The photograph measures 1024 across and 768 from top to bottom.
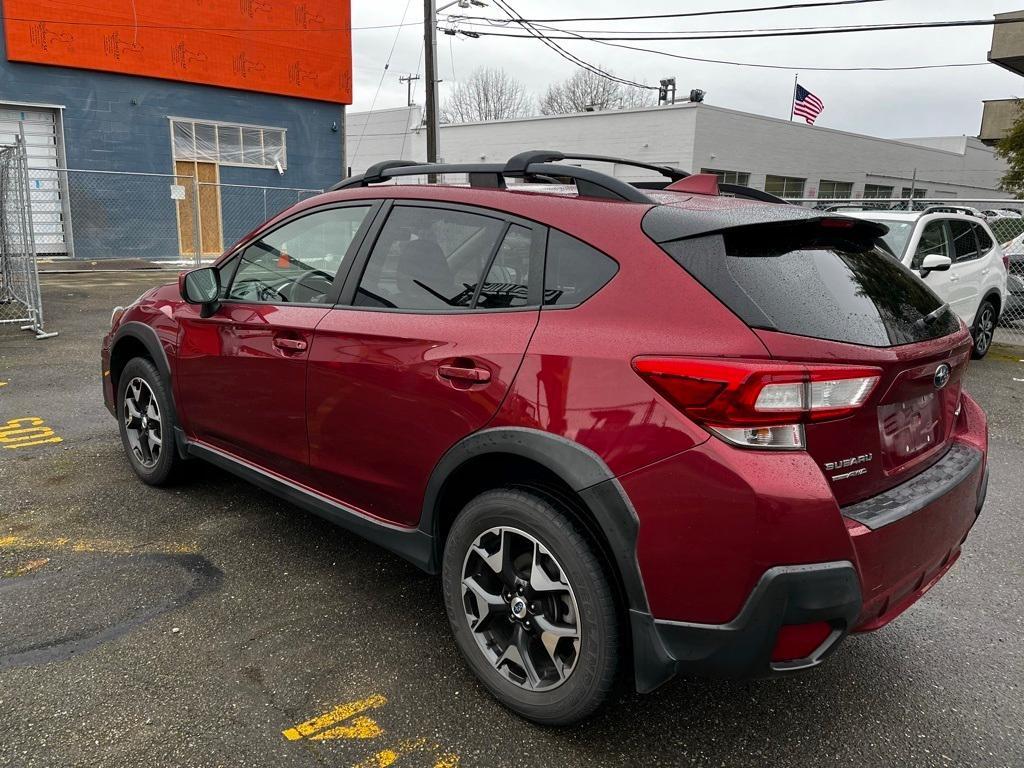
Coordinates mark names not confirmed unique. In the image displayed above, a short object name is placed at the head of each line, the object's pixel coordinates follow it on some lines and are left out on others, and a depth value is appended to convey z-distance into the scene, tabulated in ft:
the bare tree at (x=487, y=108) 192.75
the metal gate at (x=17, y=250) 29.12
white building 94.72
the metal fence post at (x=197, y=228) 57.46
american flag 100.68
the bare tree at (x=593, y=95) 178.40
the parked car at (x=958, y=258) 25.58
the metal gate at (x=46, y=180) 56.18
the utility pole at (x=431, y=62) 56.70
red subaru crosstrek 6.42
